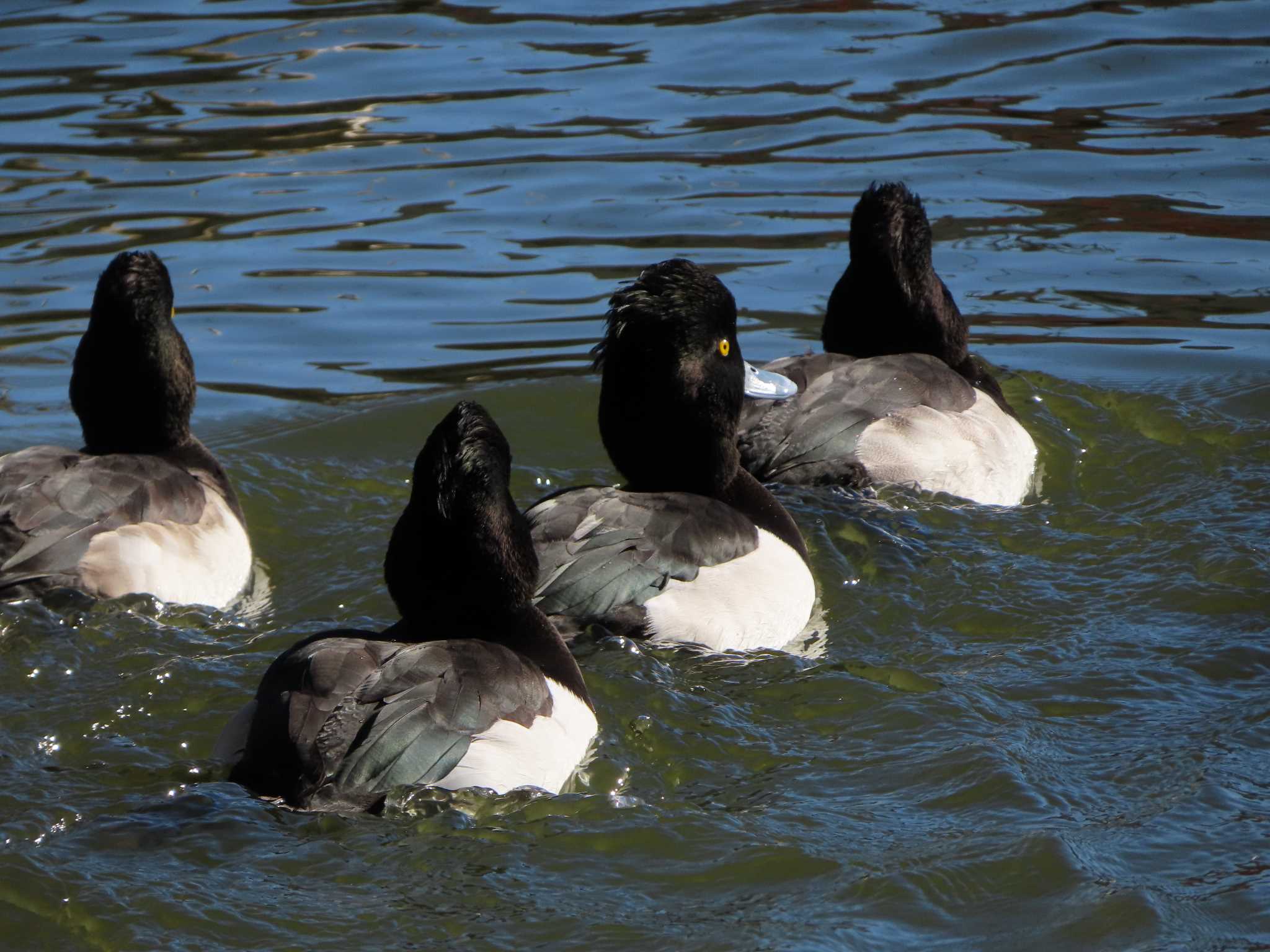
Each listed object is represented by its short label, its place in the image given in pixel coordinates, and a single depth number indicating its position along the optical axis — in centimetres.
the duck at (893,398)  1523
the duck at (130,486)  1291
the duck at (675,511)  1228
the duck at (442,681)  951
